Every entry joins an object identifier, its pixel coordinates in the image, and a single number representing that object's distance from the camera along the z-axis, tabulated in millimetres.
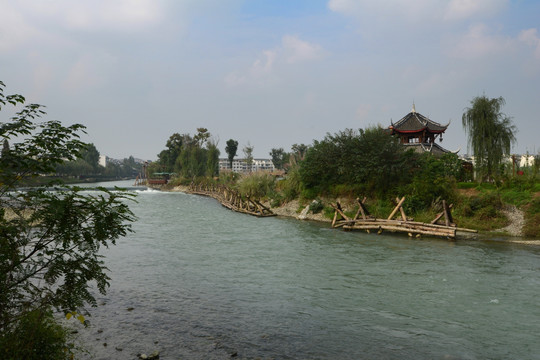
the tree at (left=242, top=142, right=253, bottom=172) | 88256
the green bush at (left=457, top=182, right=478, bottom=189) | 28241
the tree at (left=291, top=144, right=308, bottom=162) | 114312
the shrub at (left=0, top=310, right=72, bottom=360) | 4834
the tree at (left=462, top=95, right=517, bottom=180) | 29969
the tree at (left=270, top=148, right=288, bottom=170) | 133588
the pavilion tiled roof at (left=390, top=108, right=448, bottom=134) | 37656
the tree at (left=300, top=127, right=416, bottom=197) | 27875
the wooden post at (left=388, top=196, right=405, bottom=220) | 21848
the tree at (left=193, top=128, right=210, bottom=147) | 91412
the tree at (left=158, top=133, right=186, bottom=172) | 94062
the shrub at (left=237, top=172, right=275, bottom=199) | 39084
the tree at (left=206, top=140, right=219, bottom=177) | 71938
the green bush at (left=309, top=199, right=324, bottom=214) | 29828
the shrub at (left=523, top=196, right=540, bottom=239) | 20092
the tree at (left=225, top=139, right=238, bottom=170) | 86438
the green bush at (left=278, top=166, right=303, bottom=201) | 34094
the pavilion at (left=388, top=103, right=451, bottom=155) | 37438
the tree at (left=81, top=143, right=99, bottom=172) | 132625
